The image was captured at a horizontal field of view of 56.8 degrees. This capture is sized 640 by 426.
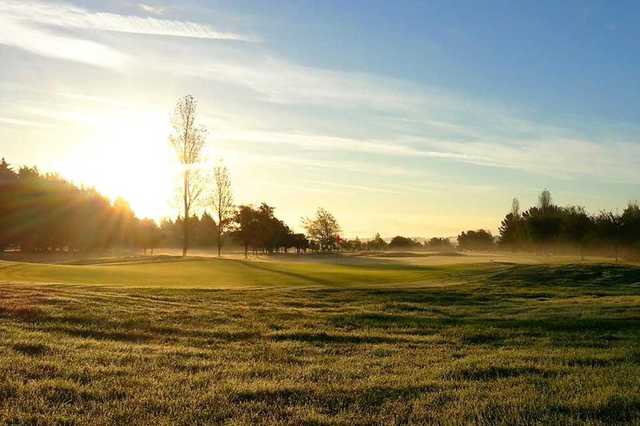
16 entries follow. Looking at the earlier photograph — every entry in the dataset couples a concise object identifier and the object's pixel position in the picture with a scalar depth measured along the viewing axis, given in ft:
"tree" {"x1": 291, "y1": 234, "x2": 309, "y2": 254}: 392.63
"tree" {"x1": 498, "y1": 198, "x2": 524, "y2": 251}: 345.10
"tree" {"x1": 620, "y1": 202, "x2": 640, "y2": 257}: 246.88
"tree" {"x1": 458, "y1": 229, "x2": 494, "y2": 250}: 448.65
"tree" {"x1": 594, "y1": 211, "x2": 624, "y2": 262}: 251.60
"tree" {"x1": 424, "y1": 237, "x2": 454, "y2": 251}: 522.06
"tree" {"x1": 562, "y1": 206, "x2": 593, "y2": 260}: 266.36
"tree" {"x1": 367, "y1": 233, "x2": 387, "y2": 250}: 495.41
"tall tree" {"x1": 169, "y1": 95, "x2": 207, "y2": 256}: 224.94
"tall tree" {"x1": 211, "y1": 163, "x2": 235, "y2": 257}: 280.72
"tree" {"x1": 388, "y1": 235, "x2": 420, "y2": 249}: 497.74
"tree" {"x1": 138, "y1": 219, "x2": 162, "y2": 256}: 382.01
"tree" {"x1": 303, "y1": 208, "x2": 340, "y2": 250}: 437.99
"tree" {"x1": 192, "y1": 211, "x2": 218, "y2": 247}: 496.23
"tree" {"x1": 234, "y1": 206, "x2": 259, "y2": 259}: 320.50
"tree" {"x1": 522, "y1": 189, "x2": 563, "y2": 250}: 311.29
